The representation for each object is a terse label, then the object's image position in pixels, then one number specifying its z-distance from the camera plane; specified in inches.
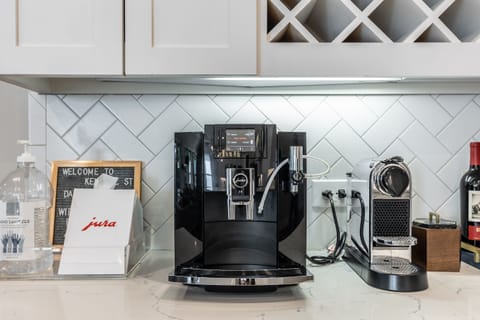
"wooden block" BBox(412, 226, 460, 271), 44.7
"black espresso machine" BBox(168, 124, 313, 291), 41.0
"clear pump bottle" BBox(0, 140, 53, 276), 42.2
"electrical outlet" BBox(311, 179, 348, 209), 53.5
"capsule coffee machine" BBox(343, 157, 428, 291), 41.6
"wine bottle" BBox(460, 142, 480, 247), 50.1
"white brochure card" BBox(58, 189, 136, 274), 42.9
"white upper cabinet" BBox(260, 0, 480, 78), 41.0
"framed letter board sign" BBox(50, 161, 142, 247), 52.7
